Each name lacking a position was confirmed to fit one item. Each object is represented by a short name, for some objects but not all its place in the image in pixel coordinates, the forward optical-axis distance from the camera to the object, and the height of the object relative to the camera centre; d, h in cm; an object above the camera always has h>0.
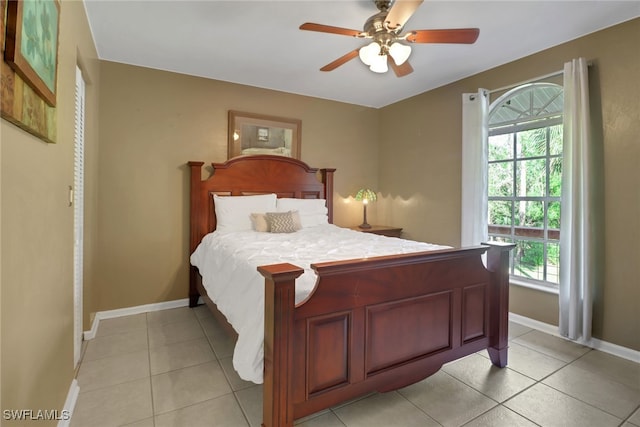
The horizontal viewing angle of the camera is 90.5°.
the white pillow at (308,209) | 382 +4
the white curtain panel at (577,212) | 260 +2
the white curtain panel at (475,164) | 337 +53
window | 309 +38
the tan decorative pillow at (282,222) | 335 -11
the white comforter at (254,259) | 161 -33
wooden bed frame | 149 -62
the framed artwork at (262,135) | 379 +96
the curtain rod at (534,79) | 284 +129
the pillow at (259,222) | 338 -11
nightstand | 428 -24
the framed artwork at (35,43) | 92 +57
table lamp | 454 +22
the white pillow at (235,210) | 342 +1
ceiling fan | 189 +114
